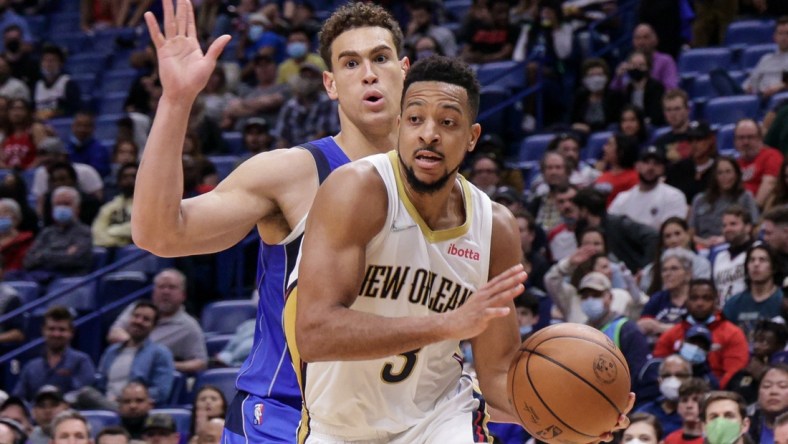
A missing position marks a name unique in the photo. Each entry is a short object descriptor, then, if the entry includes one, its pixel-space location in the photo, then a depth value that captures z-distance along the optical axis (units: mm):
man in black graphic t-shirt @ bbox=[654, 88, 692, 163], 12180
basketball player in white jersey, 4180
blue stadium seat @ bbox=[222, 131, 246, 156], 15031
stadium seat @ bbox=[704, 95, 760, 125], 12812
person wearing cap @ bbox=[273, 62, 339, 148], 13648
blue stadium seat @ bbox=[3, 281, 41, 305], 13078
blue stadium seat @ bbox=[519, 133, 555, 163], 13641
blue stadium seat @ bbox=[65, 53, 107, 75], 18125
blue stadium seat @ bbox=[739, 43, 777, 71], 13734
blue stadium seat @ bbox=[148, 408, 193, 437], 10250
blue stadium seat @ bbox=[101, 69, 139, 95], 17562
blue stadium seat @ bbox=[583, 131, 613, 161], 13195
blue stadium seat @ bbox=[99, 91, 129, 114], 17078
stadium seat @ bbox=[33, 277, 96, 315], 13008
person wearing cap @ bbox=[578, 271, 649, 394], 9328
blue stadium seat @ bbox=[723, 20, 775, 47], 14219
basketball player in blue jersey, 4590
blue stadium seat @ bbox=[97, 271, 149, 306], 12859
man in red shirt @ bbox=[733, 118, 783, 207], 11438
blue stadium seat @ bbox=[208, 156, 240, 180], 14203
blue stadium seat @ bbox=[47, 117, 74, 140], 16391
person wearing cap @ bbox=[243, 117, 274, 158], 14039
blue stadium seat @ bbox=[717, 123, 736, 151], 12531
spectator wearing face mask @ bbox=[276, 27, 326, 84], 15023
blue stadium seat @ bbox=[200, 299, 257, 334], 12062
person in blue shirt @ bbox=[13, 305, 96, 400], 11344
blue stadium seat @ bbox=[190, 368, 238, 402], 10688
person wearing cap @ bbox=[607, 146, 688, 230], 11453
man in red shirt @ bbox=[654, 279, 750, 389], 9305
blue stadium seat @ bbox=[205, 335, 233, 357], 11773
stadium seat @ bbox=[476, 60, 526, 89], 14672
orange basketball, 4402
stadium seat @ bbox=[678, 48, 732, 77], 14156
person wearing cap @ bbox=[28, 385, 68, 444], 10336
